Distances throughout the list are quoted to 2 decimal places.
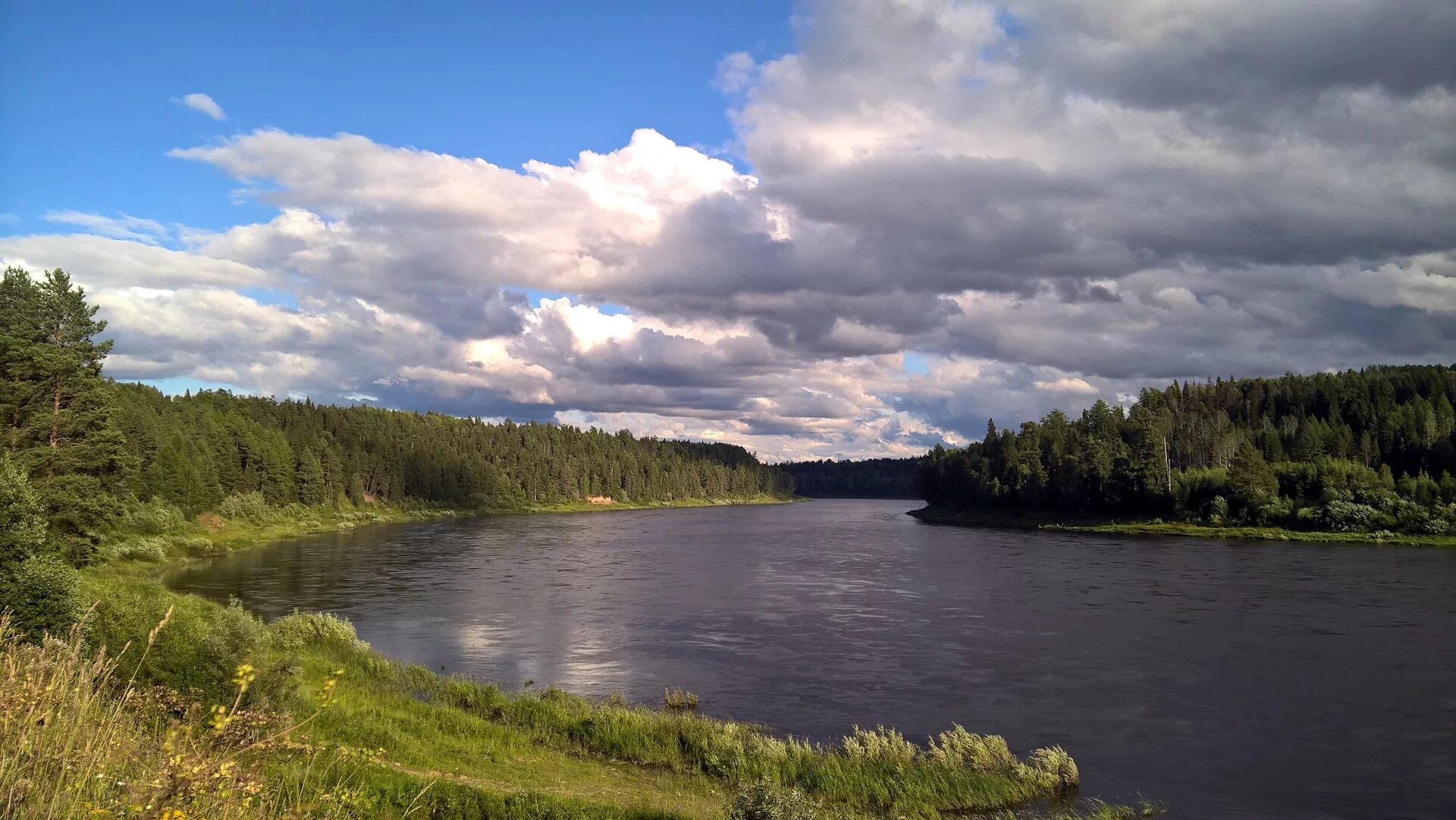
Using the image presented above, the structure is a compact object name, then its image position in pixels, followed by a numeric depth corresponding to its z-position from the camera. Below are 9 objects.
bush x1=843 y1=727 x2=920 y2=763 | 21.50
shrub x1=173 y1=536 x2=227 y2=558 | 73.06
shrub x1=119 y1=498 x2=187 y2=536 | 71.38
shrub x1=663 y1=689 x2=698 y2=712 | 27.00
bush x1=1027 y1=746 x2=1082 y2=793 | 20.69
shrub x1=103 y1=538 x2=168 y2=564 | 62.28
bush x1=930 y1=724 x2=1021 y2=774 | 21.25
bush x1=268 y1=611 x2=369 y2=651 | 33.34
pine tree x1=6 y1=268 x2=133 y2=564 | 43.34
